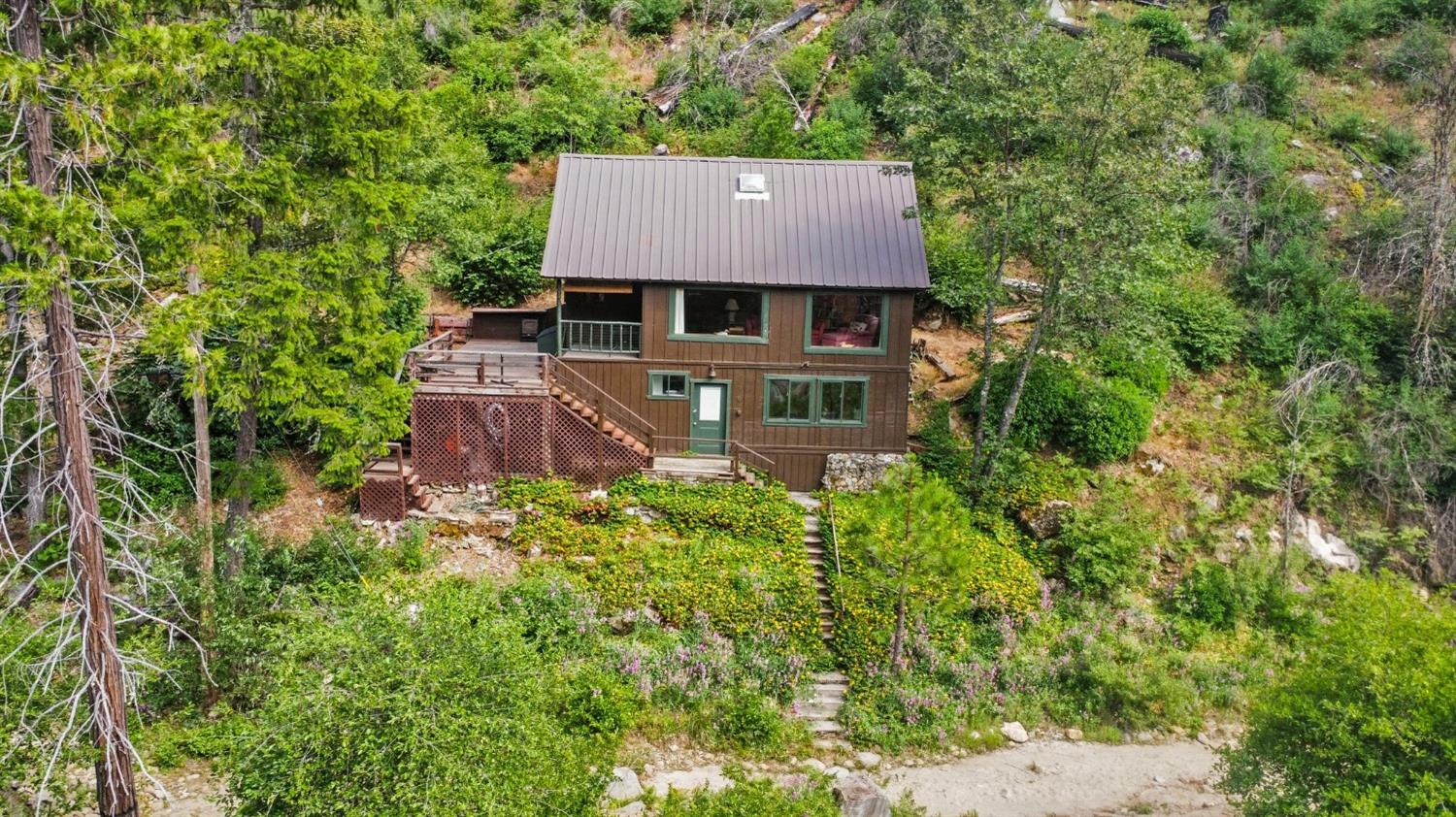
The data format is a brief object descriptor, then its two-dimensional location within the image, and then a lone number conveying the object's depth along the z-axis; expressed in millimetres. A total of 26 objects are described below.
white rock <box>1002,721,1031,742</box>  16016
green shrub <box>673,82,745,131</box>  31719
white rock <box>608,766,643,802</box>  13664
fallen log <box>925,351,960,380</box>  23500
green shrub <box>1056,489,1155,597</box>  18703
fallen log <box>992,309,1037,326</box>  24812
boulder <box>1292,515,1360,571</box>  19875
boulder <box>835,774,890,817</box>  13047
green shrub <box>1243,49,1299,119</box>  30828
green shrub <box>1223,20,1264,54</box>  33562
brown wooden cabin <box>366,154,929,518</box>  20047
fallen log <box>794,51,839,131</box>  30984
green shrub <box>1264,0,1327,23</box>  34500
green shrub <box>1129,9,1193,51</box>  32938
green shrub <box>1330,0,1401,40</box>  33219
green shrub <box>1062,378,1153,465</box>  20578
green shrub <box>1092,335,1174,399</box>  22141
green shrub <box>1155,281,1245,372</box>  23375
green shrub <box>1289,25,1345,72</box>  32438
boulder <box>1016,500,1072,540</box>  19469
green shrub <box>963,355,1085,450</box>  20844
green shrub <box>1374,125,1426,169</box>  28469
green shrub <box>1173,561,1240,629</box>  18391
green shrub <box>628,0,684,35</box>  35938
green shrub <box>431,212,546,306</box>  26234
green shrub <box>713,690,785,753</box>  15297
